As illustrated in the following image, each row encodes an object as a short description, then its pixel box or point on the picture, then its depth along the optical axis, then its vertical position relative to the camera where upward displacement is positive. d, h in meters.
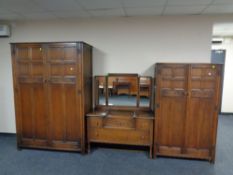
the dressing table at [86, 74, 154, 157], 3.03 -0.77
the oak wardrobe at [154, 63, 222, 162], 2.78 -0.61
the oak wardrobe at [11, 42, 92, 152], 2.94 -0.38
